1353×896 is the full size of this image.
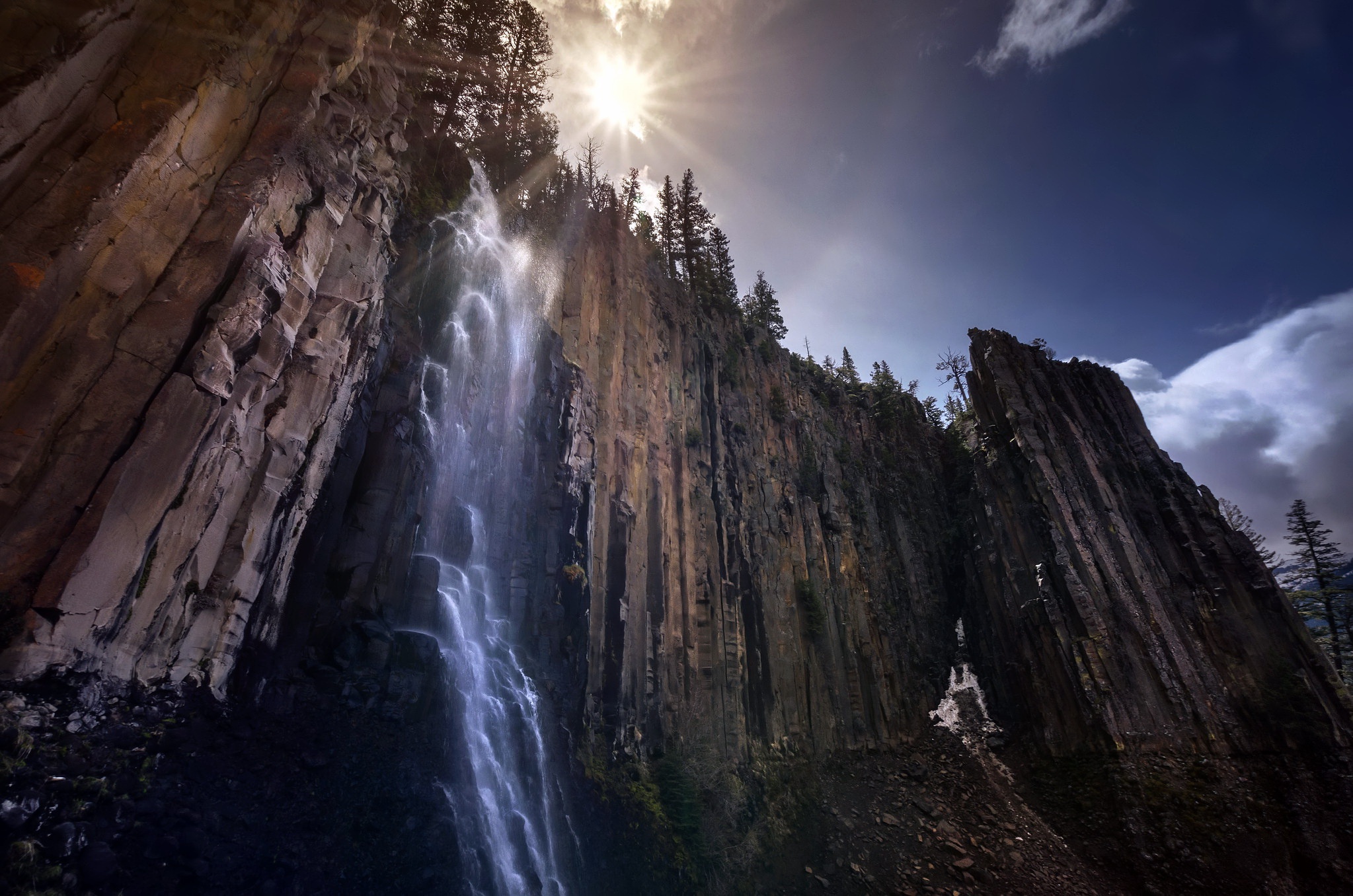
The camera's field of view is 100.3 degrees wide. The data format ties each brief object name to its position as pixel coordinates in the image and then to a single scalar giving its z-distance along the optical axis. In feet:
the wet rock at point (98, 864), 24.08
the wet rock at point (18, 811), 22.57
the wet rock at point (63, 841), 23.50
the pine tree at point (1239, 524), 114.21
